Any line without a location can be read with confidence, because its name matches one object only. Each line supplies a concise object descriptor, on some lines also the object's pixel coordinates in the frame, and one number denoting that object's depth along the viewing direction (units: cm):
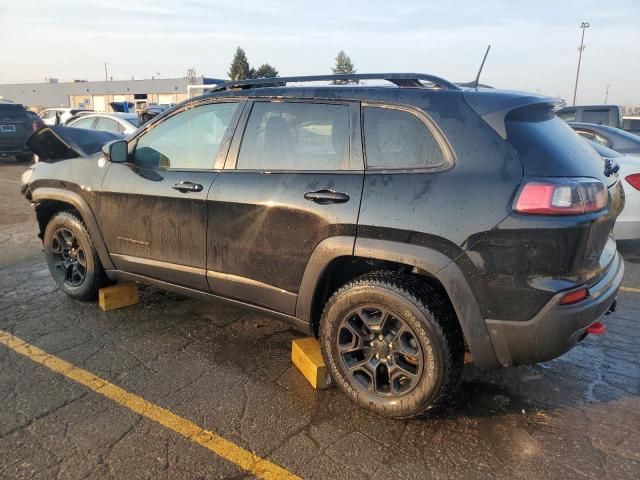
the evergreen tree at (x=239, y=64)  5997
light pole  5444
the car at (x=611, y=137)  611
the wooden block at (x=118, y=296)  416
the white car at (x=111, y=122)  1105
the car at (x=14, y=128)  1457
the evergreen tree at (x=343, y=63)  7169
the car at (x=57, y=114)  1762
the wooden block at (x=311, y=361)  304
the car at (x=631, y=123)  1535
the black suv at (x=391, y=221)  236
